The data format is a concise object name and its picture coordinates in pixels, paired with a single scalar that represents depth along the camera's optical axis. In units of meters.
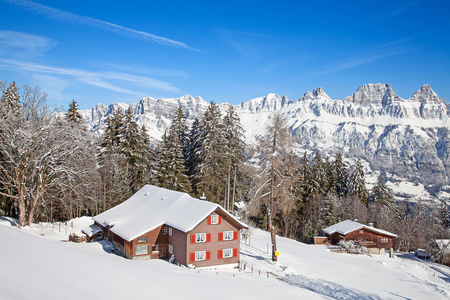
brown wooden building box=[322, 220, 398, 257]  49.26
